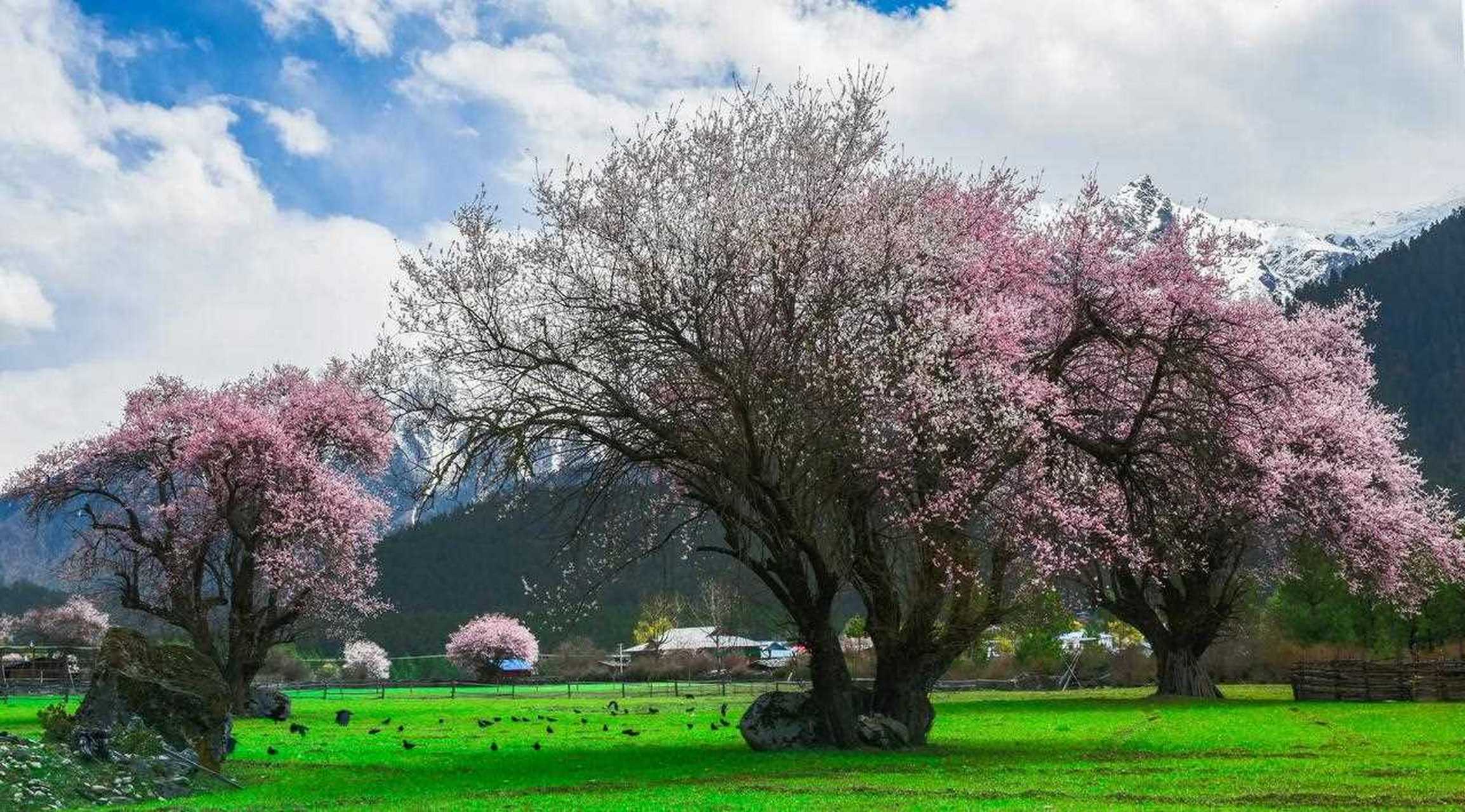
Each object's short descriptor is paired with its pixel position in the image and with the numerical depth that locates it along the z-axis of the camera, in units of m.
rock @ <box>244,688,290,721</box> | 42.19
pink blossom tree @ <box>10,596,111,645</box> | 100.12
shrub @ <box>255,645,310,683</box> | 87.88
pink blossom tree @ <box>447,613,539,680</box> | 92.31
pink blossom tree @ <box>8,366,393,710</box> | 40.84
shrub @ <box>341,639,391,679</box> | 95.38
